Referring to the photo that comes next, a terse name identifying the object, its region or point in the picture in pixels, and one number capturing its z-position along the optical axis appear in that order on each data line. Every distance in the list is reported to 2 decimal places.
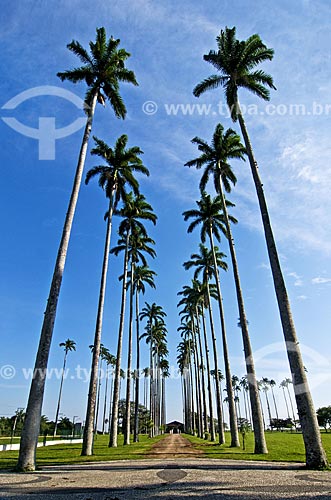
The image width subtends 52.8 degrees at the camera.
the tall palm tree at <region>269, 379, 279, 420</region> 152.62
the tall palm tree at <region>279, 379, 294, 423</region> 152.88
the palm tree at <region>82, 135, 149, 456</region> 23.78
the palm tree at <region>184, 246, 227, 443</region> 32.73
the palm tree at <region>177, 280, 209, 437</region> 39.38
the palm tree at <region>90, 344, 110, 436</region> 89.24
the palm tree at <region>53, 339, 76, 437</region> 83.00
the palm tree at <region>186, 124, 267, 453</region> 20.03
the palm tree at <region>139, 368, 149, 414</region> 94.77
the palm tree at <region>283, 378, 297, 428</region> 151.38
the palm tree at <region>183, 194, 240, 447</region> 29.34
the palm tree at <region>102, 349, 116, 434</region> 96.29
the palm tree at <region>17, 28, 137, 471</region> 11.05
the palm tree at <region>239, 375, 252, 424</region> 139.98
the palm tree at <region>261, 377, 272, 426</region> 150.62
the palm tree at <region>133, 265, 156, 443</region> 36.91
